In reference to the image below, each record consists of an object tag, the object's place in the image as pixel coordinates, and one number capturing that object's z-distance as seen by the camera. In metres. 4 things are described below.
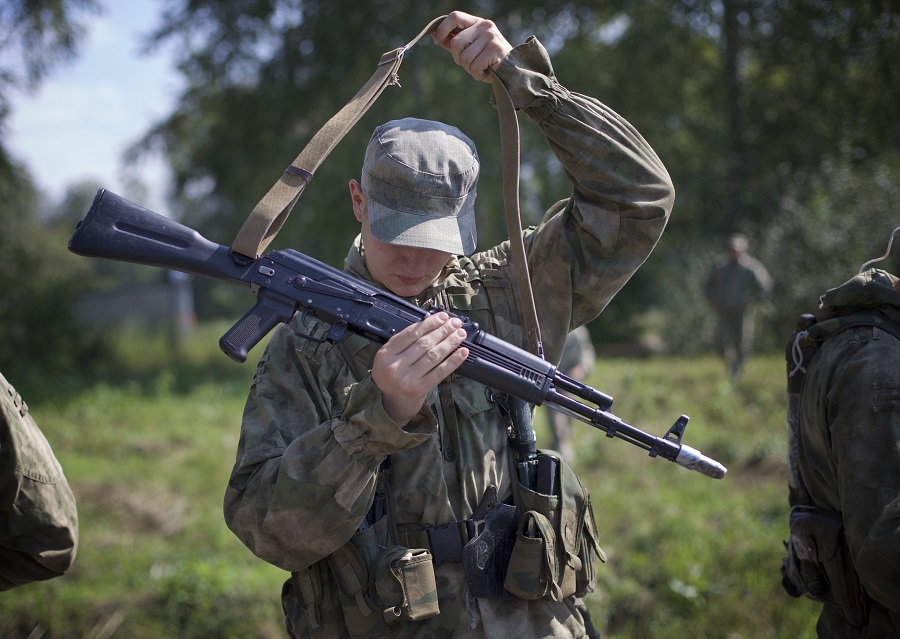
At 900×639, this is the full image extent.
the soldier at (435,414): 1.86
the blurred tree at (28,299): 13.65
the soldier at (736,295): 12.51
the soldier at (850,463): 2.09
